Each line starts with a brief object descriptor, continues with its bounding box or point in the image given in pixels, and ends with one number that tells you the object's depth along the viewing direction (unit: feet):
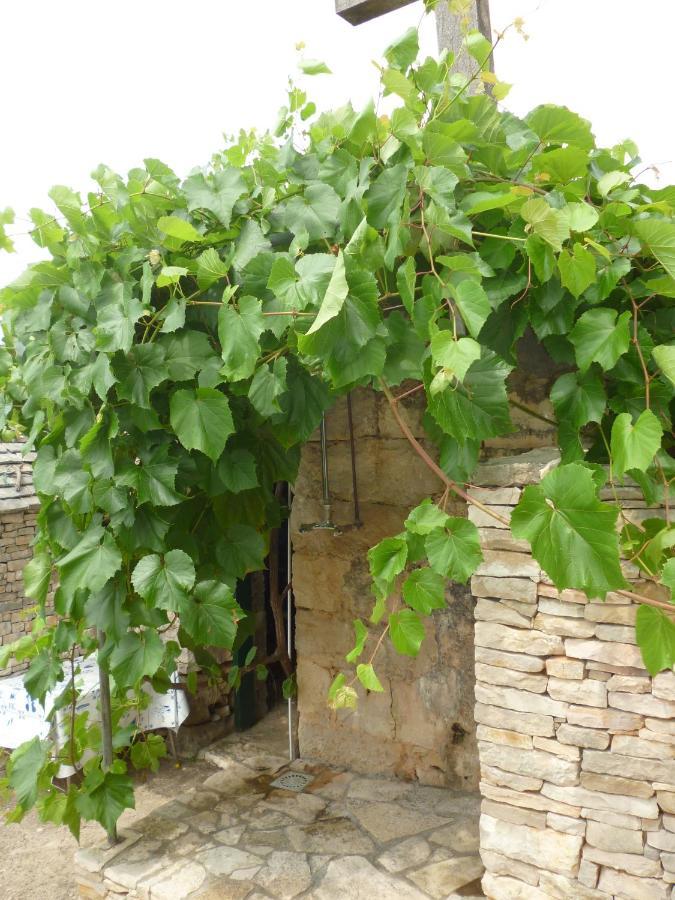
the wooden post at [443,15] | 9.34
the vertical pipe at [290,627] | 12.80
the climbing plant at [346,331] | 5.61
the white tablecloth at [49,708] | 14.03
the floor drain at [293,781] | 11.59
